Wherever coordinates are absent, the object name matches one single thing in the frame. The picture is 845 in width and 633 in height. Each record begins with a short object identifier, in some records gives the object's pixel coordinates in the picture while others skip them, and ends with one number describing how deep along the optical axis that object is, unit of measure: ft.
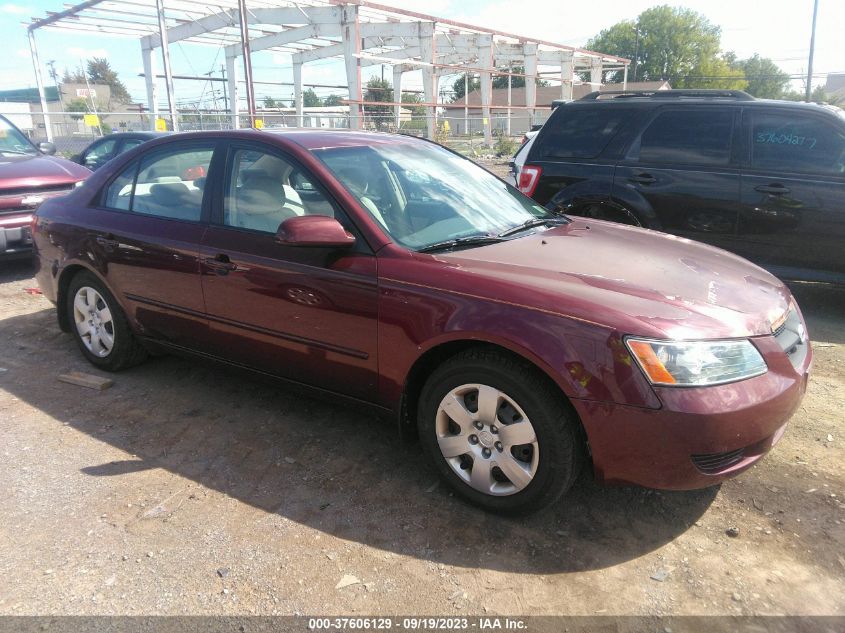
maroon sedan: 7.79
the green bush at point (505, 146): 93.78
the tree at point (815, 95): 178.02
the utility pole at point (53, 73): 209.12
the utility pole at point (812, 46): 98.94
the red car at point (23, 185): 21.63
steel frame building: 70.28
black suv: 16.98
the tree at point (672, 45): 242.37
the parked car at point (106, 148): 34.41
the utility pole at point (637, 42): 245.86
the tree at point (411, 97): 156.13
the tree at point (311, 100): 193.62
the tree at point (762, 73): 221.87
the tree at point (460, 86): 251.97
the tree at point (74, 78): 296.92
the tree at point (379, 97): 75.73
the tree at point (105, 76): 308.85
